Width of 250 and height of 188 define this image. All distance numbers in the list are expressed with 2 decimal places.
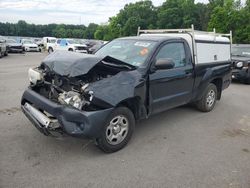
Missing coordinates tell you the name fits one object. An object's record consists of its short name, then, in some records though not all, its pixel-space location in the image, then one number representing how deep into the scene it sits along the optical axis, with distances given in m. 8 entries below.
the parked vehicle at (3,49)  15.43
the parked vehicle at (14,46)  19.81
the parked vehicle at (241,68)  8.09
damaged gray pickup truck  2.89
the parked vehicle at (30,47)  23.89
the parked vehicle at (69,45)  20.35
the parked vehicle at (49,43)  24.15
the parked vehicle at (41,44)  27.91
